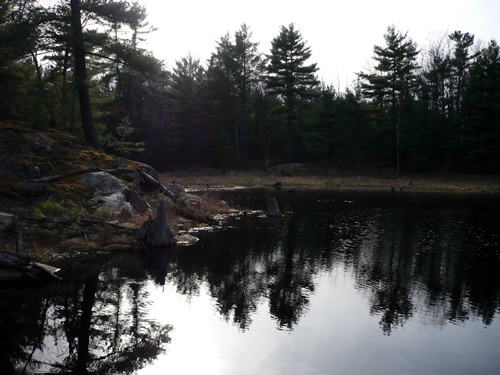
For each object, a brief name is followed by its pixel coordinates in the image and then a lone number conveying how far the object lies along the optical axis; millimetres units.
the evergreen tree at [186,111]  52750
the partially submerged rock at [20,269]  8695
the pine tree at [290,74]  51344
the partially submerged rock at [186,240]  13867
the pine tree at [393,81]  46125
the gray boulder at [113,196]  14797
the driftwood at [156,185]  19584
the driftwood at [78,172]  14946
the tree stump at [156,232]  13047
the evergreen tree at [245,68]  51438
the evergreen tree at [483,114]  40438
